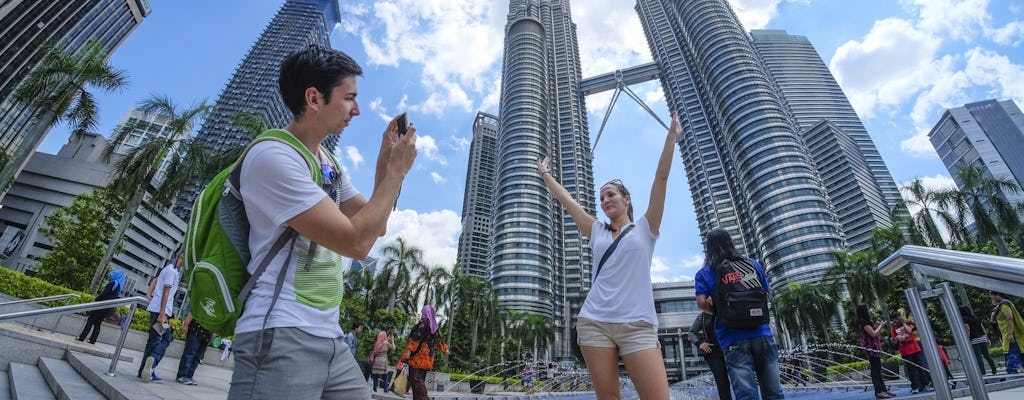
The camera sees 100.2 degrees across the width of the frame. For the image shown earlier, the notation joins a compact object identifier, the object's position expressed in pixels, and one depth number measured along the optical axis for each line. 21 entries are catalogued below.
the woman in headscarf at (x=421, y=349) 6.85
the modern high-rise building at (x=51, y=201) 61.19
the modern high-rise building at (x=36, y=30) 41.78
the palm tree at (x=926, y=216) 26.82
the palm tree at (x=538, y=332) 63.00
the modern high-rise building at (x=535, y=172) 88.56
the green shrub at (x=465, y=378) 21.60
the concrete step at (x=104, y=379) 3.85
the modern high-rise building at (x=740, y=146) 71.25
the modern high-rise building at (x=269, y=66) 107.12
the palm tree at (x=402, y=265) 35.50
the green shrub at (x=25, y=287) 13.12
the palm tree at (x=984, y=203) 24.59
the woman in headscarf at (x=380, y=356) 9.72
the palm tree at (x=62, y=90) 14.23
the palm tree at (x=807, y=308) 40.69
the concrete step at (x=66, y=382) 4.03
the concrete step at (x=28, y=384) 4.08
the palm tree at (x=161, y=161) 16.62
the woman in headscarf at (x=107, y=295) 8.55
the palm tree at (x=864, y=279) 28.08
